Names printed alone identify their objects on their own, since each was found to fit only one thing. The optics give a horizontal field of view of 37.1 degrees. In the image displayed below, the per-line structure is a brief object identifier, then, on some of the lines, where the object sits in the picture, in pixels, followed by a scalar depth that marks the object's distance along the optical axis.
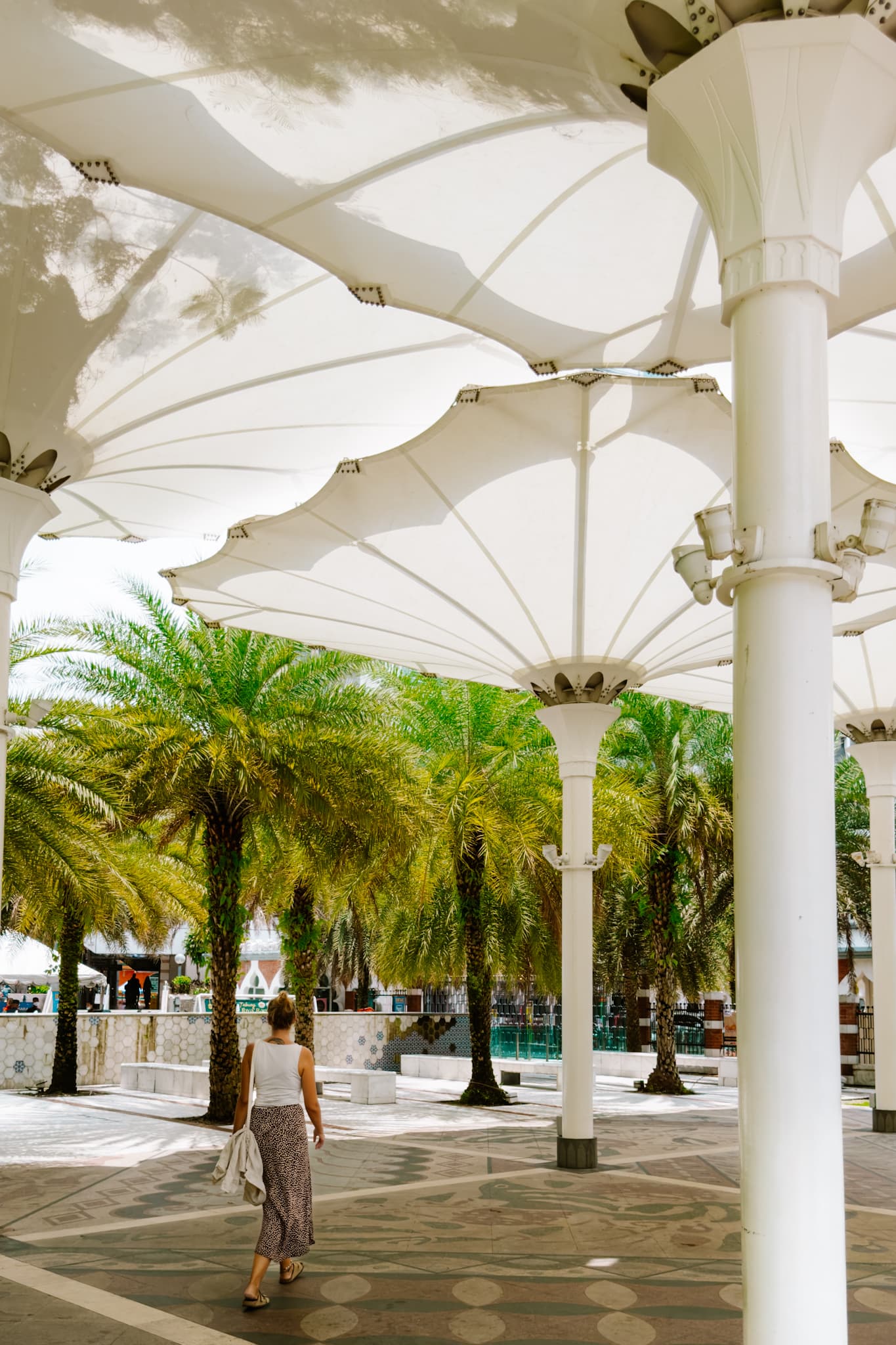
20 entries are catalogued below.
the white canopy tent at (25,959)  33.81
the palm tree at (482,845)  23.52
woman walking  8.40
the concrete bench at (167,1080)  24.81
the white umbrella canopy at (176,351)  9.95
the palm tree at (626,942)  30.09
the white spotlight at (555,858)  15.29
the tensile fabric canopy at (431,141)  7.00
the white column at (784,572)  4.83
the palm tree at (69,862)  17.64
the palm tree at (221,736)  19.18
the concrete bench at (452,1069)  29.91
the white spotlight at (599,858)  15.42
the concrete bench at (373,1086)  24.25
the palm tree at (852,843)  32.09
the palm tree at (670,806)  26.14
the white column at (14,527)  10.50
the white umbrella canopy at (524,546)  12.45
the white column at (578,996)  14.98
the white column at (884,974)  19.34
